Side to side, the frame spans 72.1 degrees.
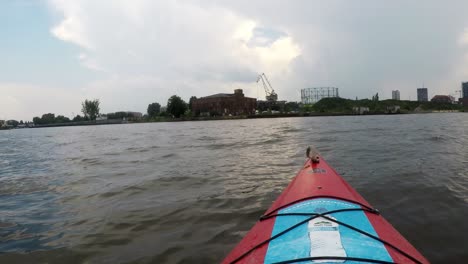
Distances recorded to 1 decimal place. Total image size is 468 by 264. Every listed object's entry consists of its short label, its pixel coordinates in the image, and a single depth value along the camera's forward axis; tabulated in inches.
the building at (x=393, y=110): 4827.8
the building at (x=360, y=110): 4877.0
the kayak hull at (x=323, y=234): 101.7
